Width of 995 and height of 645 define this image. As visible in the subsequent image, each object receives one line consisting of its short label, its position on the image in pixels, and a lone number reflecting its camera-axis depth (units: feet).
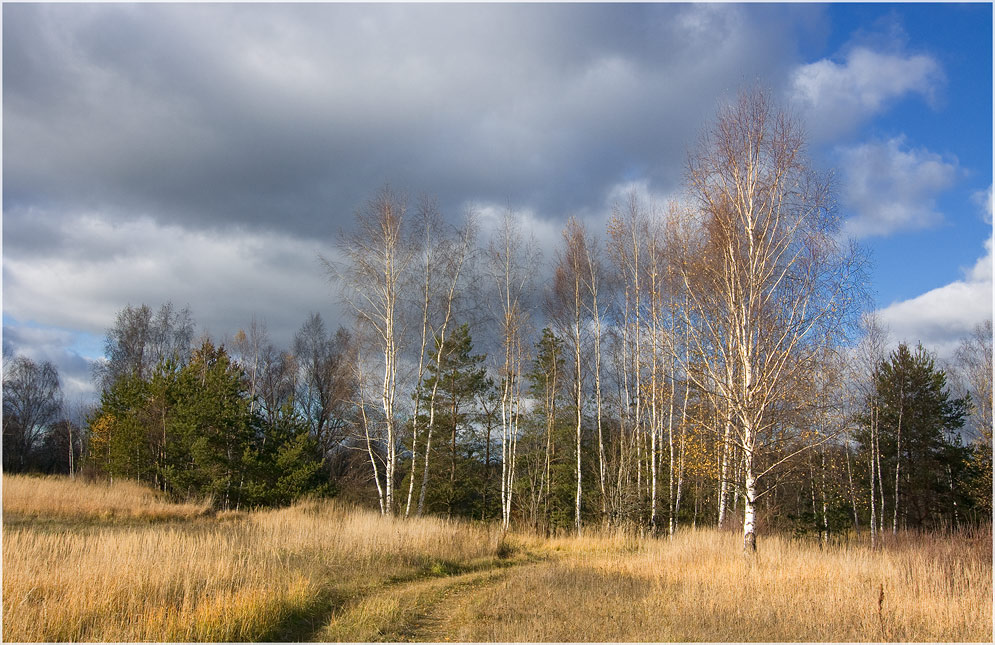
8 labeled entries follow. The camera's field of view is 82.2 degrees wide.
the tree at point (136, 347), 137.18
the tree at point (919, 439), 80.94
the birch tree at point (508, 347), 68.03
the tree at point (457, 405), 82.48
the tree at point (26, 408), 146.82
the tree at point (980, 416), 73.26
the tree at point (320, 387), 117.80
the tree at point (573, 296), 67.62
